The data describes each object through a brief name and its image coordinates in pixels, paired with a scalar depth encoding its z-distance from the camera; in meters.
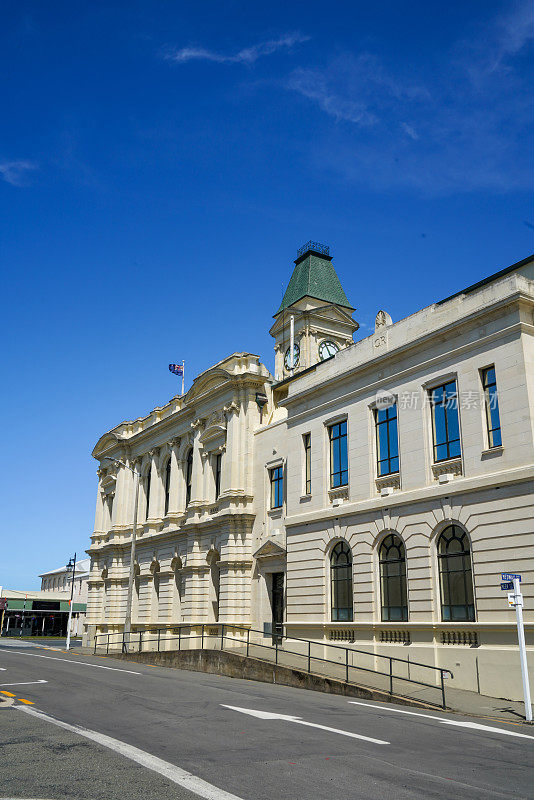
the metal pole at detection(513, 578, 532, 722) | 15.69
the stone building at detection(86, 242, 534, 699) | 20.41
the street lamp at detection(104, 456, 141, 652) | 38.91
